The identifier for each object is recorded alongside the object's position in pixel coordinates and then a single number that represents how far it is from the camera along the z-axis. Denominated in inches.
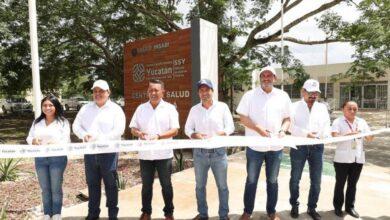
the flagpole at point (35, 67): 199.6
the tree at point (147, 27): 562.6
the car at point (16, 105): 1216.8
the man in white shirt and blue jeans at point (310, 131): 169.3
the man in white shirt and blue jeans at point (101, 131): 158.2
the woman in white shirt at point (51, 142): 156.0
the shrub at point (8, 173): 270.8
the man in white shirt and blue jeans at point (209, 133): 157.8
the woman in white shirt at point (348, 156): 172.6
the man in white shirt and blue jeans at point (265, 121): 158.6
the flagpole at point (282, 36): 577.6
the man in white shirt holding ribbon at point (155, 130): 159.6
